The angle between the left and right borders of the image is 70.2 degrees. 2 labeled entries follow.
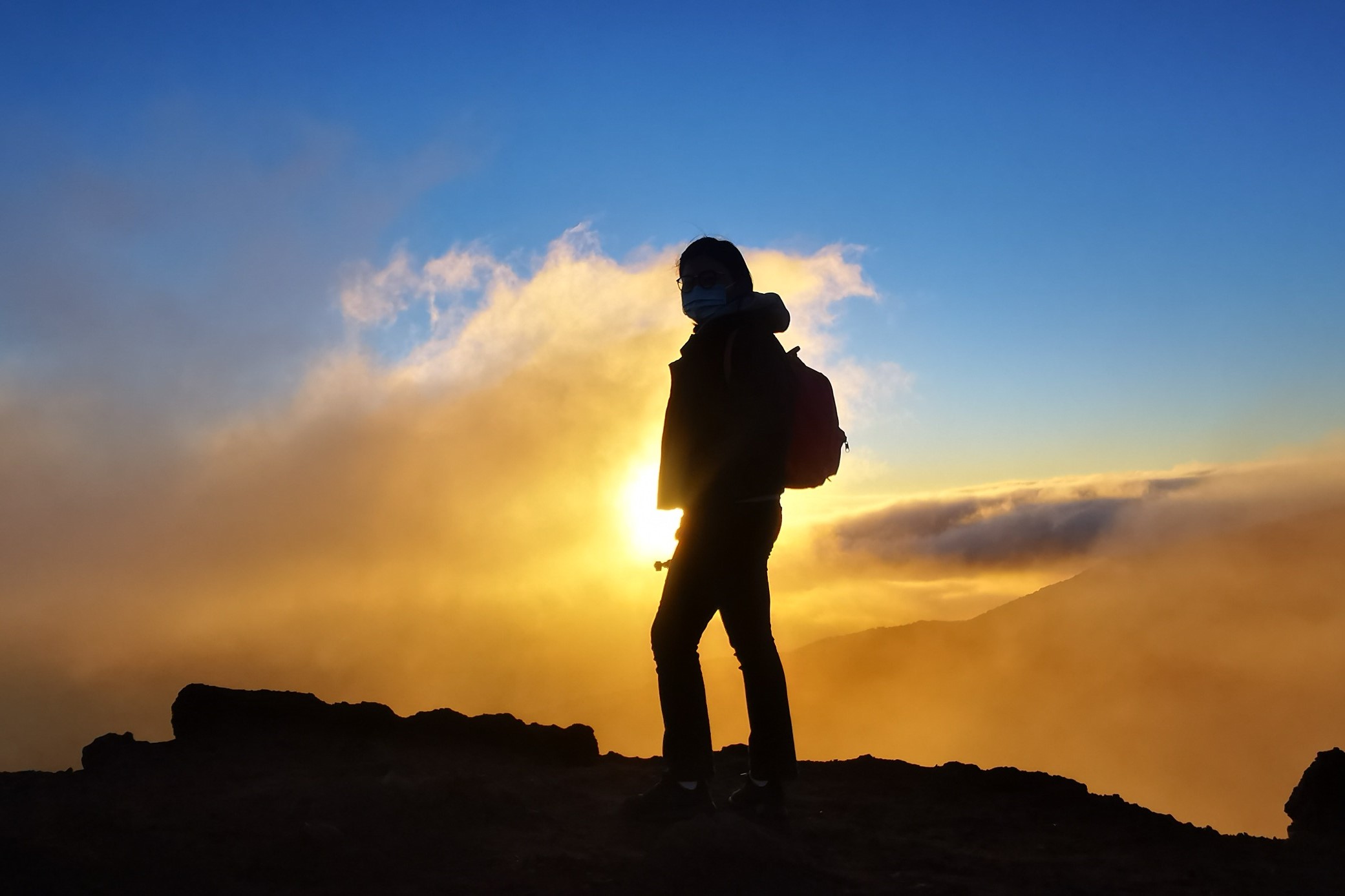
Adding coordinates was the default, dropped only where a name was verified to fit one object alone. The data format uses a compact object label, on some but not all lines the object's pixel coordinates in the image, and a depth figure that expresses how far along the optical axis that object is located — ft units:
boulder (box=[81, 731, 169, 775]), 15.90
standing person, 13.85
